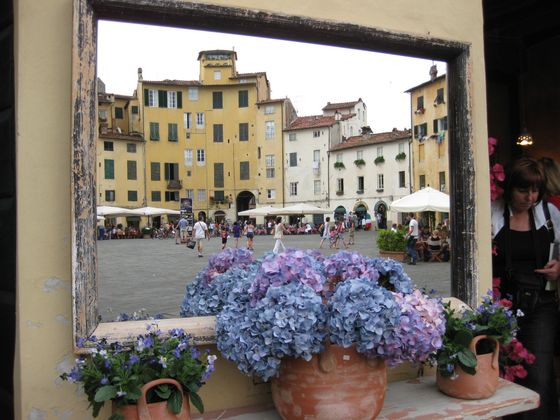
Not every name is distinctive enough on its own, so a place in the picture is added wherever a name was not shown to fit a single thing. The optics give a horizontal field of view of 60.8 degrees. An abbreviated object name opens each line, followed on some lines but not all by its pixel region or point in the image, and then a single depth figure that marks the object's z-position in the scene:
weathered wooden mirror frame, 1.63
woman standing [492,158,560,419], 2.35
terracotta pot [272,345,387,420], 1.46
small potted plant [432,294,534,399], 1.82
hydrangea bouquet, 1.37
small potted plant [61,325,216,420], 1.35
